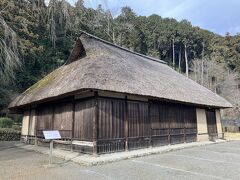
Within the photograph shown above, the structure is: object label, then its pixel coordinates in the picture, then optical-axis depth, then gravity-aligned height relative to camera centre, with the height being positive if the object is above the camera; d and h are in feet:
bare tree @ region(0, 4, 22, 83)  38.34 +15.07
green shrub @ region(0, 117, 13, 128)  62.31 +0.76
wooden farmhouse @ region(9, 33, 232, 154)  31.04 +3.39
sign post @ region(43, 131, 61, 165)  25.03 -1.26
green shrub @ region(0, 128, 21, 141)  56.44 -2.64
